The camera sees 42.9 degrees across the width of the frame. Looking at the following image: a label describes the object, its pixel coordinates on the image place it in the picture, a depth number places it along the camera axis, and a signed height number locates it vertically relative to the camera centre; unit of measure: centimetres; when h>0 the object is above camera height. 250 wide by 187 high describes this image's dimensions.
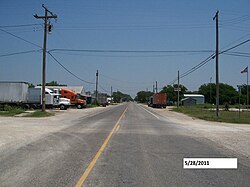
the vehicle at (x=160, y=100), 7669 +146
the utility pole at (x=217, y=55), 3152 +525
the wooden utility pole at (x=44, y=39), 3409 +712
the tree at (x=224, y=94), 14012 +601
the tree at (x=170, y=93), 14412 +645
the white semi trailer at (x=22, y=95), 4347 +129
